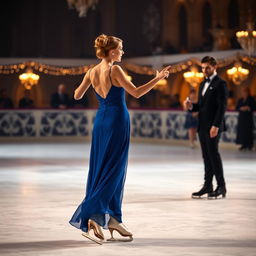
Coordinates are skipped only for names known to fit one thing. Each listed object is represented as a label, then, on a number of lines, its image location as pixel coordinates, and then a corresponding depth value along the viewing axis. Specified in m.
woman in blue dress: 7.59
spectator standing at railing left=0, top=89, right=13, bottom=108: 26.89
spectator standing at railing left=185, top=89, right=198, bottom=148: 22.52
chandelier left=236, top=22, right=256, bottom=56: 23.59
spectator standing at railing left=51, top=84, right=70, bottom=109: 27.00
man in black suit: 10.69
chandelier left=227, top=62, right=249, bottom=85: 28.11
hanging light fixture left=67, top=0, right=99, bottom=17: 22.53
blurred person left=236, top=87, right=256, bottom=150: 21.38
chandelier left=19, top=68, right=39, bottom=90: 32.16
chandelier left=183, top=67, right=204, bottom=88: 28.86
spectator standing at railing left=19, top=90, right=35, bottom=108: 27.03
